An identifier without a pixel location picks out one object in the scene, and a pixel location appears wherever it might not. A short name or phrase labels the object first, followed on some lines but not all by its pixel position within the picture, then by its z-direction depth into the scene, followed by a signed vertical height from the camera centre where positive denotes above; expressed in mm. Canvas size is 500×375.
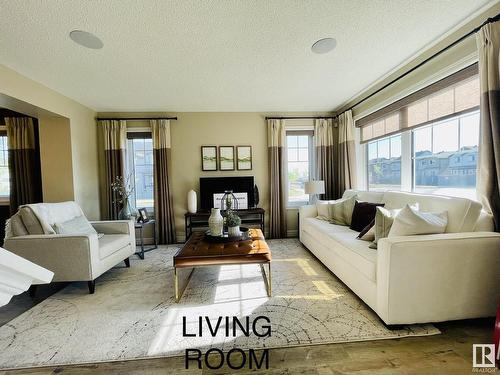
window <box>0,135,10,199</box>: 4133 +232
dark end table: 3575 -1059
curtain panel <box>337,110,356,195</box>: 3982 +392
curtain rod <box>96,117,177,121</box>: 4223 +1110
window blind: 2168 +760
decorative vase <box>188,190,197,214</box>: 4109 -408
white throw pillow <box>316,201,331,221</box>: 3612 -543
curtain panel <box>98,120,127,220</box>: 4211 +524
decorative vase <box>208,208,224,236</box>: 2721 -527
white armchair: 2332 -647
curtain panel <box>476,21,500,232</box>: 1809 +407
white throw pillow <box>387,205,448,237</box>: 1893 -412
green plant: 2719 -499
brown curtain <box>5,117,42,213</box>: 3816 +371
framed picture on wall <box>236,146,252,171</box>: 4461 +362
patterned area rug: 1628 -1149
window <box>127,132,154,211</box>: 4441 +218
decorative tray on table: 2600 -674
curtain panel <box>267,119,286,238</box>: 4406 +33
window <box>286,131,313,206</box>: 4625 +232
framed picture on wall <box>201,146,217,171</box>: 4414 +391
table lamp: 3982 -202
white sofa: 1701 -760
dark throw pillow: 2814 -498
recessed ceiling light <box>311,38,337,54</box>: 2271 +1283
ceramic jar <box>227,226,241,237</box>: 2678 -618
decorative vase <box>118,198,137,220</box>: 3824 -523
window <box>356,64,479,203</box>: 2244 +398
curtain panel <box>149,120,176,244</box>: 4250 +145
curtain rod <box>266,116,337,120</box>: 4406 +1099
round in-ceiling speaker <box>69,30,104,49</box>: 2057 +1279
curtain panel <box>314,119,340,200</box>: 4473 +394
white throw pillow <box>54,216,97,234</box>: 2543 -515
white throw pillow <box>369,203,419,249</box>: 2169 -460
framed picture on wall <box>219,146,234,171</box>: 4440 +366
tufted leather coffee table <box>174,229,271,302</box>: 2170 -716
